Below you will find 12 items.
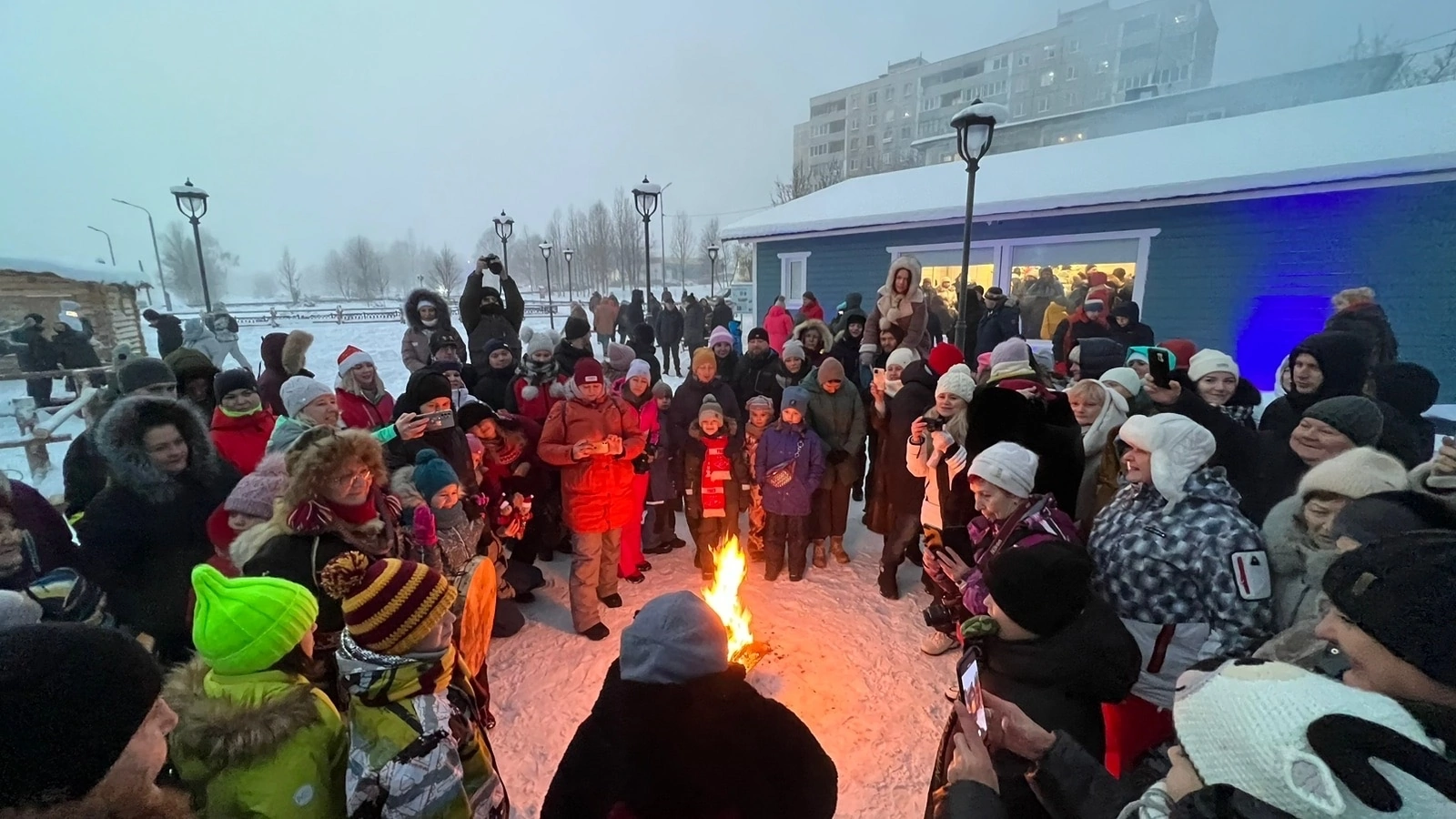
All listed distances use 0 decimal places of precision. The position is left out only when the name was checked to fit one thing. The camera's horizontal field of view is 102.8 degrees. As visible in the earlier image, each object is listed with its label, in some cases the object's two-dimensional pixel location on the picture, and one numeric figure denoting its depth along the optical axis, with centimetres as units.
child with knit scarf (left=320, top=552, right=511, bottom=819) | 178
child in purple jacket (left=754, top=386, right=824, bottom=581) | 522
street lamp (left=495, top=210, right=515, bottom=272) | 1719
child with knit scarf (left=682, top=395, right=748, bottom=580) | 537
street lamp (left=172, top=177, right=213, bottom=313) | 1126
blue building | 916
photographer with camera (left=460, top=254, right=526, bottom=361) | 791
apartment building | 4741
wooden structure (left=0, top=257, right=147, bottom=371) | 1287
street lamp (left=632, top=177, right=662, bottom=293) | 1434
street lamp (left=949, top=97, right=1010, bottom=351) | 704
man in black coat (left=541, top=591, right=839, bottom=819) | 152
